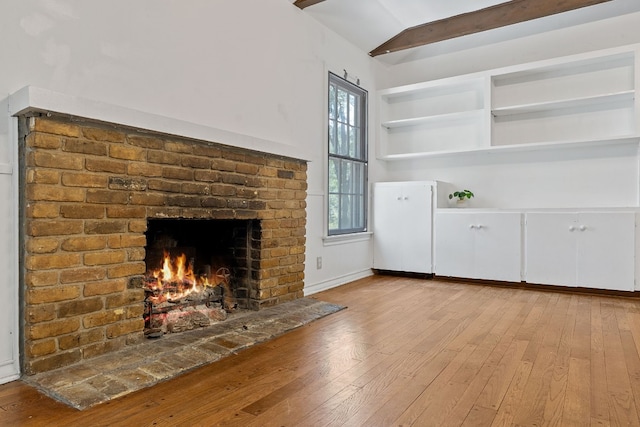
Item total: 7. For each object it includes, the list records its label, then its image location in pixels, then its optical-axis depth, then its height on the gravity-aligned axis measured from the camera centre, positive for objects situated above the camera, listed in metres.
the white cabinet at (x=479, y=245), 4.17 -0.37
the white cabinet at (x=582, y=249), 3.70 -0.37
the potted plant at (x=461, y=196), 4.62 +0.16
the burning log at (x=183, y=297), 2.55 -0.61
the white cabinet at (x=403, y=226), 4.62 -0.19
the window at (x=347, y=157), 4.26 +0.58
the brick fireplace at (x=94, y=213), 1.83 -0.02
